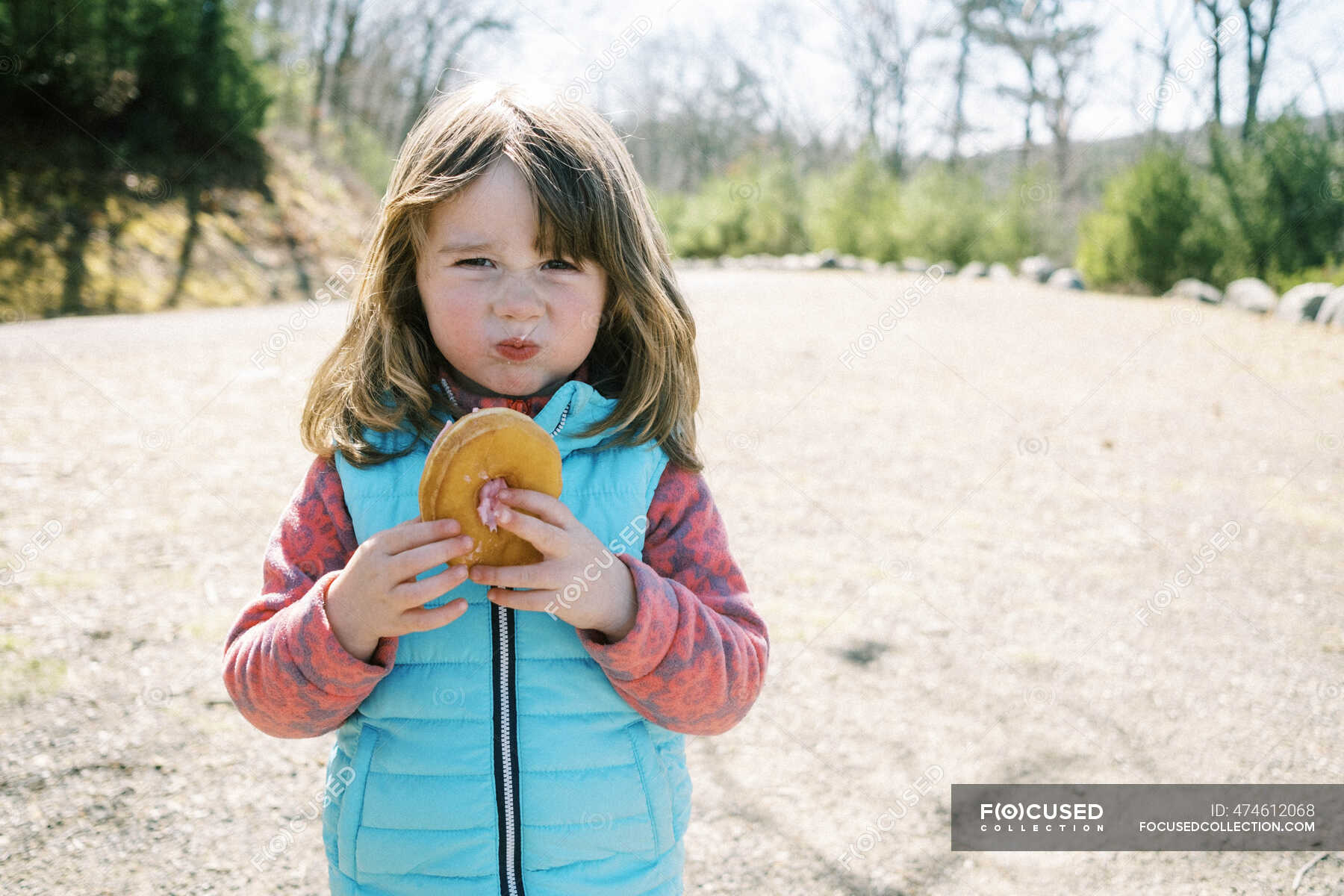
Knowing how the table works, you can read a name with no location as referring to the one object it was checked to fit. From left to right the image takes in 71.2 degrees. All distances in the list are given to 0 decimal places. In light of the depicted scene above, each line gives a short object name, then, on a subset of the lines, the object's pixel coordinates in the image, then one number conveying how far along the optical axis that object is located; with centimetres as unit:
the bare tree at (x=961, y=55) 2869
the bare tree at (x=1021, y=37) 2625
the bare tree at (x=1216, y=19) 2067
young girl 137
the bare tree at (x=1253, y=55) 2084
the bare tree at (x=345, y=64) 2459
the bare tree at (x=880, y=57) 2870
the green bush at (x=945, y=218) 2178
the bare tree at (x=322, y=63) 2291
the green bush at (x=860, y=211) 2333
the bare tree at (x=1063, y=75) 2472
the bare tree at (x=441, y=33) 2605
